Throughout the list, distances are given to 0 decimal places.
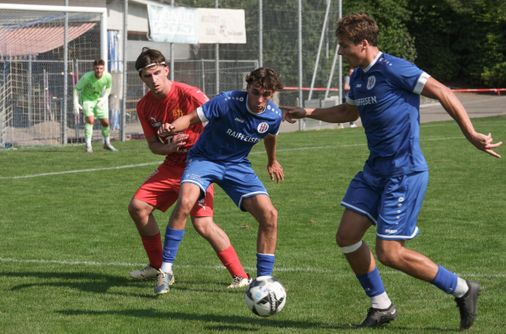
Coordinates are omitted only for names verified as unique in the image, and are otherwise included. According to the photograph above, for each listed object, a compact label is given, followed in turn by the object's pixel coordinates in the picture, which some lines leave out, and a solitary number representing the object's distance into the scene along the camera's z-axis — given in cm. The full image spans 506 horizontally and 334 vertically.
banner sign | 4846
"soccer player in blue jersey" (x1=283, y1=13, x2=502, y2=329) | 1302
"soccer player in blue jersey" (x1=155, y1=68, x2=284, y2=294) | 1507
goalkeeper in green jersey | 4029
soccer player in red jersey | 1618
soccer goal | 4320
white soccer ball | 1344
